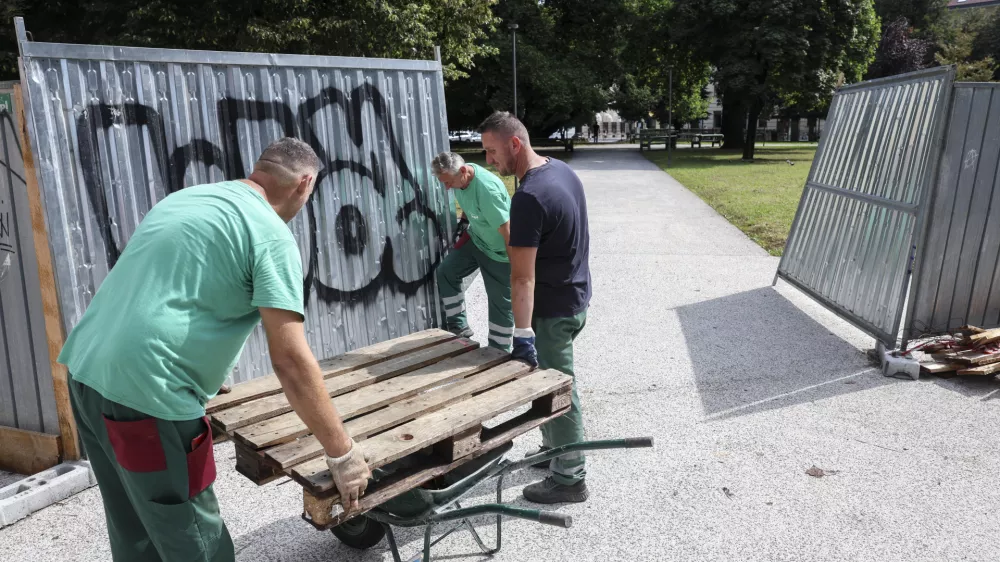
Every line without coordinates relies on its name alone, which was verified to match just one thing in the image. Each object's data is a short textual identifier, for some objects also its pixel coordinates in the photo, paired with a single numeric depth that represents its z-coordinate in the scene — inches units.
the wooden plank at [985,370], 210.1
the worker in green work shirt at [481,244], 206.1
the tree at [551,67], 1299.2
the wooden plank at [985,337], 219.1
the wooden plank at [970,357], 213.3
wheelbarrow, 105.1
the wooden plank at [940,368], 219.3
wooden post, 148.9
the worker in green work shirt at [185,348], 83.7
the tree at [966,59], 1033.5
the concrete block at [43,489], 144.6
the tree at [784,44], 1114.1
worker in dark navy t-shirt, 139.3
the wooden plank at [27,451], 163.2
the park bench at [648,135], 1478.0
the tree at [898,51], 1866.4
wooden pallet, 98.5
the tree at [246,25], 640.4
